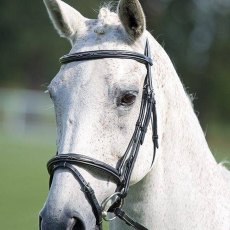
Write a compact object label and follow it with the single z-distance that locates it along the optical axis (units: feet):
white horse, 25.89
